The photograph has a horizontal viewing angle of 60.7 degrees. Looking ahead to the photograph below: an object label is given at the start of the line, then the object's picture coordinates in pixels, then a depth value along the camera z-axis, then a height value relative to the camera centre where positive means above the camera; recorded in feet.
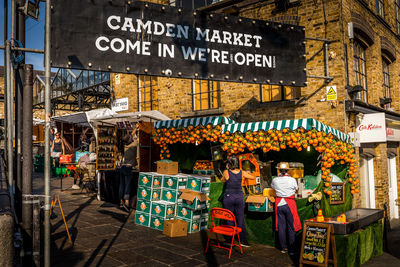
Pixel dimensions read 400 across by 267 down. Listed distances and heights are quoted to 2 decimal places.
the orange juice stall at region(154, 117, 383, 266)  22.71 -2.24
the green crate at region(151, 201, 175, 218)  27.61 -4.85
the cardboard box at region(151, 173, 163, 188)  29.09 -2.66
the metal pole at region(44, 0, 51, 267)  11.12 -0.14
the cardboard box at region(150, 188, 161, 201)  28.91 -3.74
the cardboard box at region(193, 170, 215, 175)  32.94 -2.23
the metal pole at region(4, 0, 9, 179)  26.23 +6.65
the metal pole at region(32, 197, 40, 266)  12.52 -3.08
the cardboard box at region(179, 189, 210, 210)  26.27 -3.85
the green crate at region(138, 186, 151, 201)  29.23 -3.67
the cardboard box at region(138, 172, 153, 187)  29.34 -2.50
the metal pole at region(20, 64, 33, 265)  12.64 -0.38
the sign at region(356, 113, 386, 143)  34.12 +1.82
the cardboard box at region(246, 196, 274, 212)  24.29 -4.00
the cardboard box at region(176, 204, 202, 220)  27.25 -5.13
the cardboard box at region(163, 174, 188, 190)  27.94 -2.65
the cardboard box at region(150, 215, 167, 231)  27.79 -5.98
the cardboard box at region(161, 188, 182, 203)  27.91 -3.73
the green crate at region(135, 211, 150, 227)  28.96 -5.86
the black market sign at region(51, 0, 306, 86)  14.08 +5.03
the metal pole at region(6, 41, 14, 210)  20.27 +1.75
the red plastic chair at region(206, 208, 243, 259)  21.91 -5.14
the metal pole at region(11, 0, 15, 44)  20.56 +8.44
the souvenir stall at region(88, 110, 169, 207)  37.47 +0.44
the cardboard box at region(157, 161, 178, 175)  29.01 -1.51
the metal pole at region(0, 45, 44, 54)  12.49 +3.77
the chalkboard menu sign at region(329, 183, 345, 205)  26.27 -3.68
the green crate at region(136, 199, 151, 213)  29.04 -4.76
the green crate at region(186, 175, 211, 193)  27.40 -2.77
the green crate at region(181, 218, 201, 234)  27.12 -6.10
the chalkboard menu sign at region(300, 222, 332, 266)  20.02 -5.82
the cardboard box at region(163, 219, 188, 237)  26.07 -6.03
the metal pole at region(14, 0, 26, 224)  17.21 +2.21
